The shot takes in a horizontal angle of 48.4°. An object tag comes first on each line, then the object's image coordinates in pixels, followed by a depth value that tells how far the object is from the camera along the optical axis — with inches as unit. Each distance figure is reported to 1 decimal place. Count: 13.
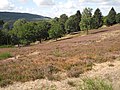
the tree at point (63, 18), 2663.1
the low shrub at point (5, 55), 637.5
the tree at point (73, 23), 2349.3
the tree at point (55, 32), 2001.7
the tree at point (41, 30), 2115.7
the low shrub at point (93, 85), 160.4
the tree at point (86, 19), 1820.3
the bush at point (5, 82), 290.1
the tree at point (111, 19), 2327.2
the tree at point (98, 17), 2364.0
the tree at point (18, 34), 1982.0
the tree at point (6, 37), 2163.0
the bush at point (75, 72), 324.1
